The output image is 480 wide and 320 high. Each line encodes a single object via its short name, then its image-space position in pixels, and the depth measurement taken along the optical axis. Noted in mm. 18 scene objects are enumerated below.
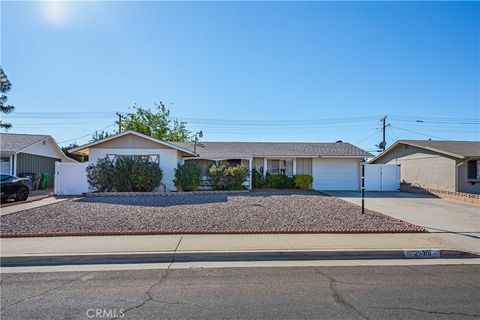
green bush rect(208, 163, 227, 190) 19656
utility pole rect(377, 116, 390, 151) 41700
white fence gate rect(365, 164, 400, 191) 23297
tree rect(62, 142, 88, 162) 39047
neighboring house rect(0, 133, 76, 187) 20500
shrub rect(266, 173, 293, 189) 22344
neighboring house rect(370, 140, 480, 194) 19594
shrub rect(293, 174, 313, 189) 22266
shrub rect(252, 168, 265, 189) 22297
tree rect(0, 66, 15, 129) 31112
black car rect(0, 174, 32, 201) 14047
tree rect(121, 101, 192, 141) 40875
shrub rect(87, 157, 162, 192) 17266
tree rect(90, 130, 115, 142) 47031
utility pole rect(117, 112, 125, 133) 39331
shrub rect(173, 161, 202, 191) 18391
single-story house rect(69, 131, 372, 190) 22828
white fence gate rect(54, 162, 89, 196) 17797
